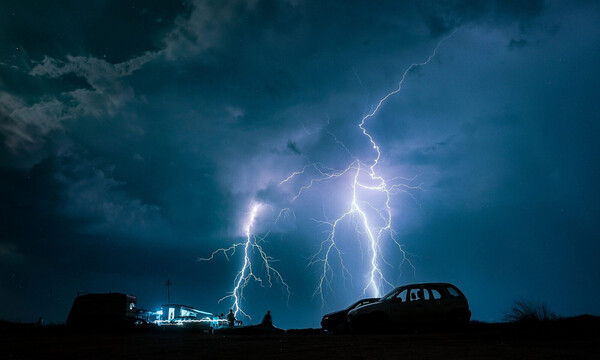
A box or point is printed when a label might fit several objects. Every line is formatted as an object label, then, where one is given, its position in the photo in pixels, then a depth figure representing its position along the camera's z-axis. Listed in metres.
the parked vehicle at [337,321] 14.07
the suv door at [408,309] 11.12
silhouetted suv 11.03
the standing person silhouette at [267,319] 17.05
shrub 10.01
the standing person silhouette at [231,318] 20.84
